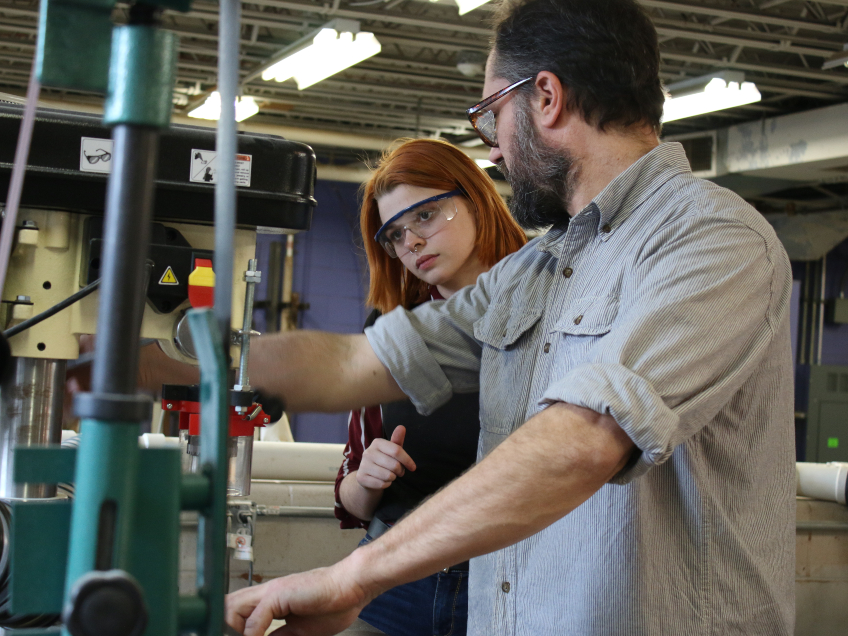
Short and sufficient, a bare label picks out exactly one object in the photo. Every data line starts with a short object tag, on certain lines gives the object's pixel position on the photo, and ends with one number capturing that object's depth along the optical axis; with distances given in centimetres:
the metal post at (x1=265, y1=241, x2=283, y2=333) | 684
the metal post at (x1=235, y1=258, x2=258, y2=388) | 100
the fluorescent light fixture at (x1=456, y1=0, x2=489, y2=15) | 319
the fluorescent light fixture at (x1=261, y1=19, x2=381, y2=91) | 389
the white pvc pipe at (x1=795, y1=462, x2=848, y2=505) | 244
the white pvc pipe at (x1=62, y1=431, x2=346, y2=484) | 232
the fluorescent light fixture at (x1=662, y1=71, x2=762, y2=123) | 432
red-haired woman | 150
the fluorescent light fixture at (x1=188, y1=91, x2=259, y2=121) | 515
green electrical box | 674
